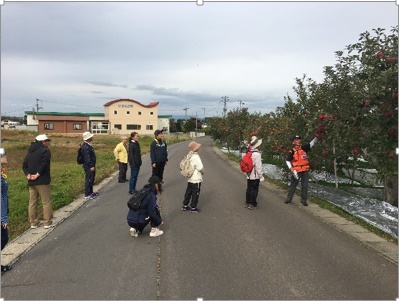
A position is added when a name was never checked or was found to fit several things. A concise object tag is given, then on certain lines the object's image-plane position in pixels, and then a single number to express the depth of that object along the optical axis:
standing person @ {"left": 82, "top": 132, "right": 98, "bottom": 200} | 7.75
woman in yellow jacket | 10.58
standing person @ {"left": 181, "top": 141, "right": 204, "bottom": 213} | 6.70
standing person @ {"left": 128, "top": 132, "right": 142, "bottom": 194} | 8.67
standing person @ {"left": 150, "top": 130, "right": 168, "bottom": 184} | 8.73
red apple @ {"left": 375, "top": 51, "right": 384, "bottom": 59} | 4.80
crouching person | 5.11
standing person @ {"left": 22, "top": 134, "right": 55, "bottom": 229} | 5.51
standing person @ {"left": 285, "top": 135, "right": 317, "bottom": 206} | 7.31
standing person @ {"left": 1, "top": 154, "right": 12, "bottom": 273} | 3.94
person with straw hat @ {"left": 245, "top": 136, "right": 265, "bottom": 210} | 7.06
